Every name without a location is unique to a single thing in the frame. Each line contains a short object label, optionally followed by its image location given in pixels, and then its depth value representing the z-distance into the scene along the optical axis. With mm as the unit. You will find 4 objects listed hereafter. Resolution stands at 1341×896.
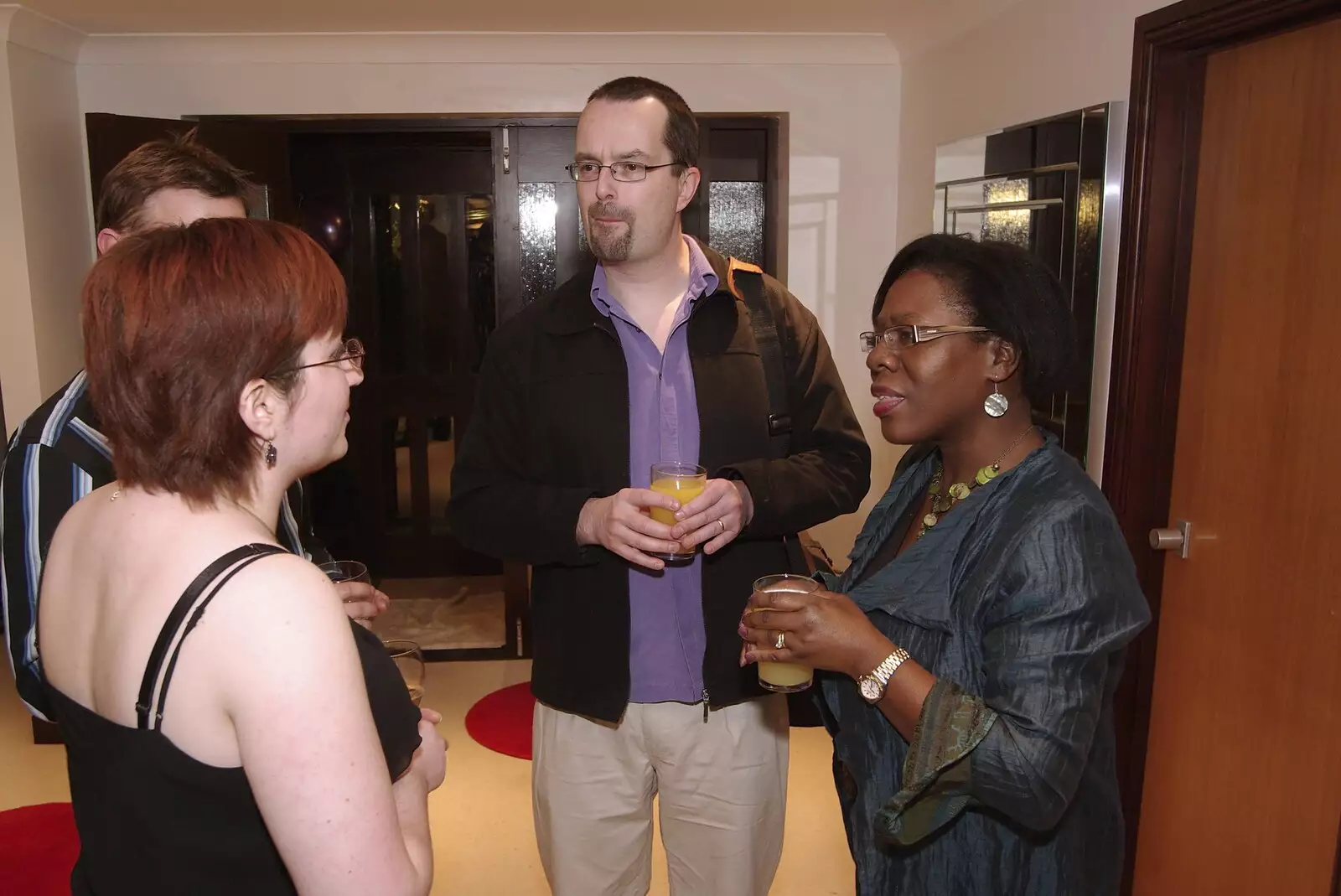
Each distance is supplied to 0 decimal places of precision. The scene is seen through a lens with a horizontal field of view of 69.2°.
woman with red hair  879
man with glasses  1841
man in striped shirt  1354
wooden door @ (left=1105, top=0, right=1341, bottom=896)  1913
